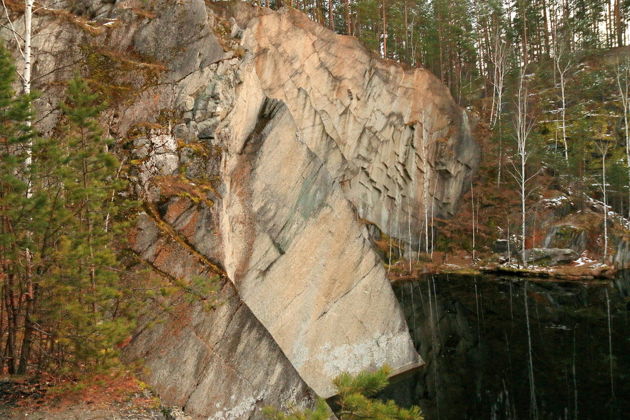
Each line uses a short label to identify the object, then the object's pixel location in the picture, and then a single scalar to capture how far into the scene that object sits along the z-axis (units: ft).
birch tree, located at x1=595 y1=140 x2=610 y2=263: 107.96
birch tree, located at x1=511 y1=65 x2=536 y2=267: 112.57
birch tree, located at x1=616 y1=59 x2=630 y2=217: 127.25
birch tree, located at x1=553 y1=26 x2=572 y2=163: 136.58
